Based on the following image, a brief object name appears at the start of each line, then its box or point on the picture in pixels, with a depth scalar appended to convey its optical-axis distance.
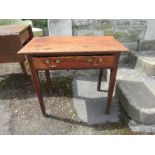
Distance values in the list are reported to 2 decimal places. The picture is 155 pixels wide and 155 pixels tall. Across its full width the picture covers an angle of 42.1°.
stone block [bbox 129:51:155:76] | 2.78
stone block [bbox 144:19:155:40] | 3.04
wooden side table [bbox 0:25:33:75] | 2.56
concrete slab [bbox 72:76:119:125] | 2.38
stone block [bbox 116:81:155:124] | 2.15
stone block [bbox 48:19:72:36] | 2.92
